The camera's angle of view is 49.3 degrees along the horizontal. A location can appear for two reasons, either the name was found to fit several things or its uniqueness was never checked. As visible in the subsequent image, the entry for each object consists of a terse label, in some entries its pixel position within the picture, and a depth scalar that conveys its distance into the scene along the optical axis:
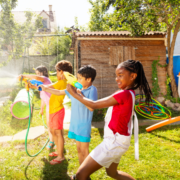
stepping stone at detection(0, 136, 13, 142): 3.73
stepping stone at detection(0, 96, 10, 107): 5.66
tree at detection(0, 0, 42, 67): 4.57
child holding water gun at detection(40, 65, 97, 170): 2.10
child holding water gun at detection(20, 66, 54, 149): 2.98
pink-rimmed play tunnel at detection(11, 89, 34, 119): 4.67
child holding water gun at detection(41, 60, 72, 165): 2.64
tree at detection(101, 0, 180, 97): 5.88
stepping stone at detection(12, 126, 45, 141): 3.88
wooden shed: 6.75
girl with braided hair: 1.62
